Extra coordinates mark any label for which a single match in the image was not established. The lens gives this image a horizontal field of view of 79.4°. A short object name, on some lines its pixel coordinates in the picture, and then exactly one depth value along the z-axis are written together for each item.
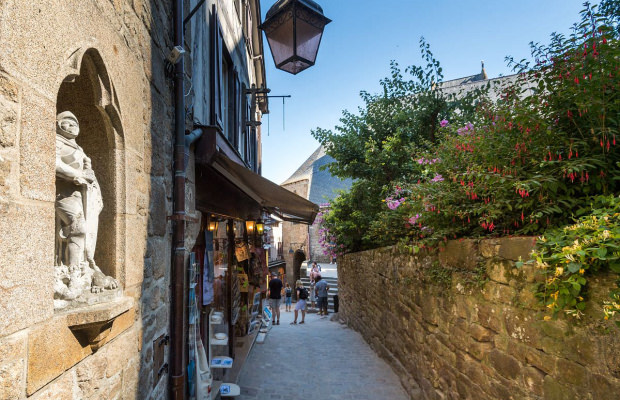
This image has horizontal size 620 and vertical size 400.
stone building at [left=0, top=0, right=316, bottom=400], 1.22
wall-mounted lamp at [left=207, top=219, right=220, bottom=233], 4.93
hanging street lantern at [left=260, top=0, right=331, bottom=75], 3.44
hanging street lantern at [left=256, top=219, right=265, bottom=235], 8.75
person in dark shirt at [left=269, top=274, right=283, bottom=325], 10.46
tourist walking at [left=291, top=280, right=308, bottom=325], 11.66
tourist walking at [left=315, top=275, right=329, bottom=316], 13.81
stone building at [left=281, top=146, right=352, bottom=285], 26.97
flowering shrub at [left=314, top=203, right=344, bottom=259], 11.24
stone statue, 1.57
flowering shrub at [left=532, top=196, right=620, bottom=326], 1.75
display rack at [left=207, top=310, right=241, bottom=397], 4.42
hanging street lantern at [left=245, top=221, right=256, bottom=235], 8.01
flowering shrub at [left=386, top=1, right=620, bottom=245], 2.33
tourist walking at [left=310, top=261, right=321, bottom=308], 17.83
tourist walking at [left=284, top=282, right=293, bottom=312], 16.55
